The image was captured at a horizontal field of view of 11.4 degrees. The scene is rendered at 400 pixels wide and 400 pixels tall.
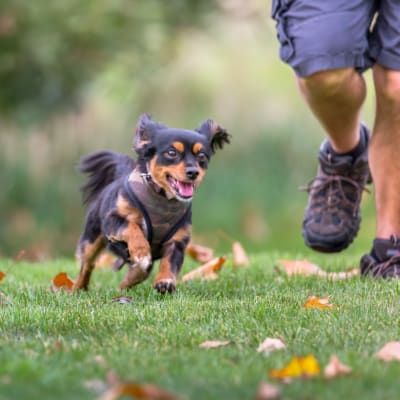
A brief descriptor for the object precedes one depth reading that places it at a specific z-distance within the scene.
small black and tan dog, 8.66
